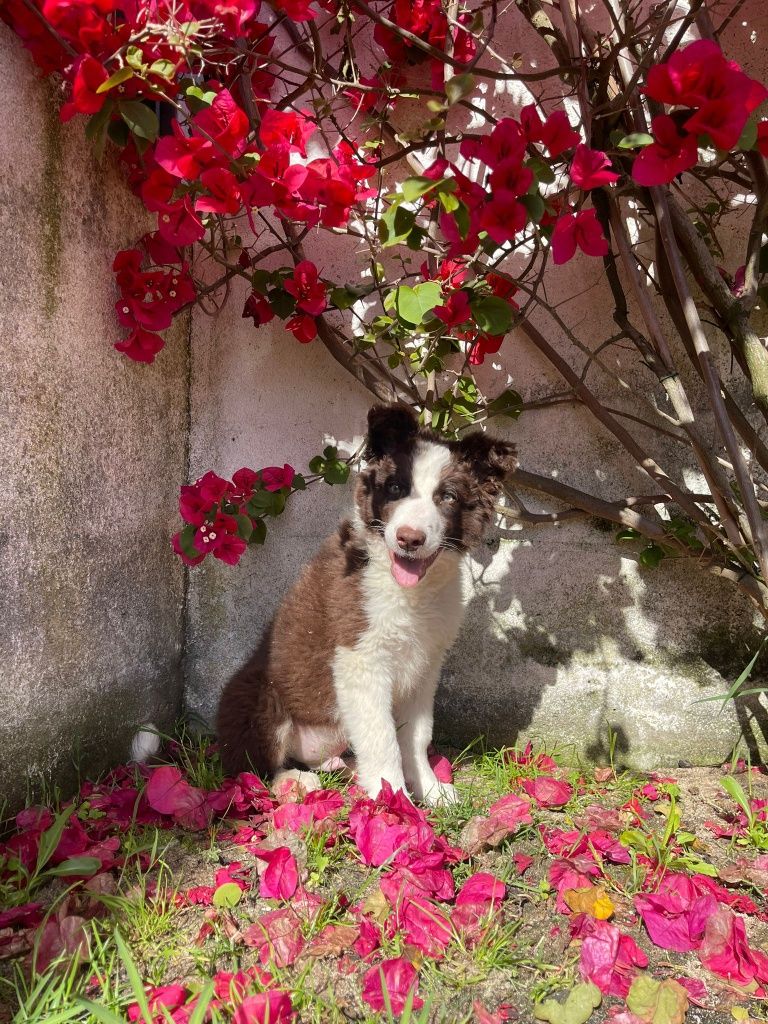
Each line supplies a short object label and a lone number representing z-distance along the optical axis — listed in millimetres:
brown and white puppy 803
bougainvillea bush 641
